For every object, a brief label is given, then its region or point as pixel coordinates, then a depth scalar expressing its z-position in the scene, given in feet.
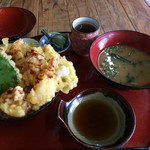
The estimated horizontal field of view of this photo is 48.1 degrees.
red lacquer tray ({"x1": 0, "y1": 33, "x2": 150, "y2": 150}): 0.86
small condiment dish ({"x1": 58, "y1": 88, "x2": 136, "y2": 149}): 0.84
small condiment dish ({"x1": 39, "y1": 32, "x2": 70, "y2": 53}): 1.32
